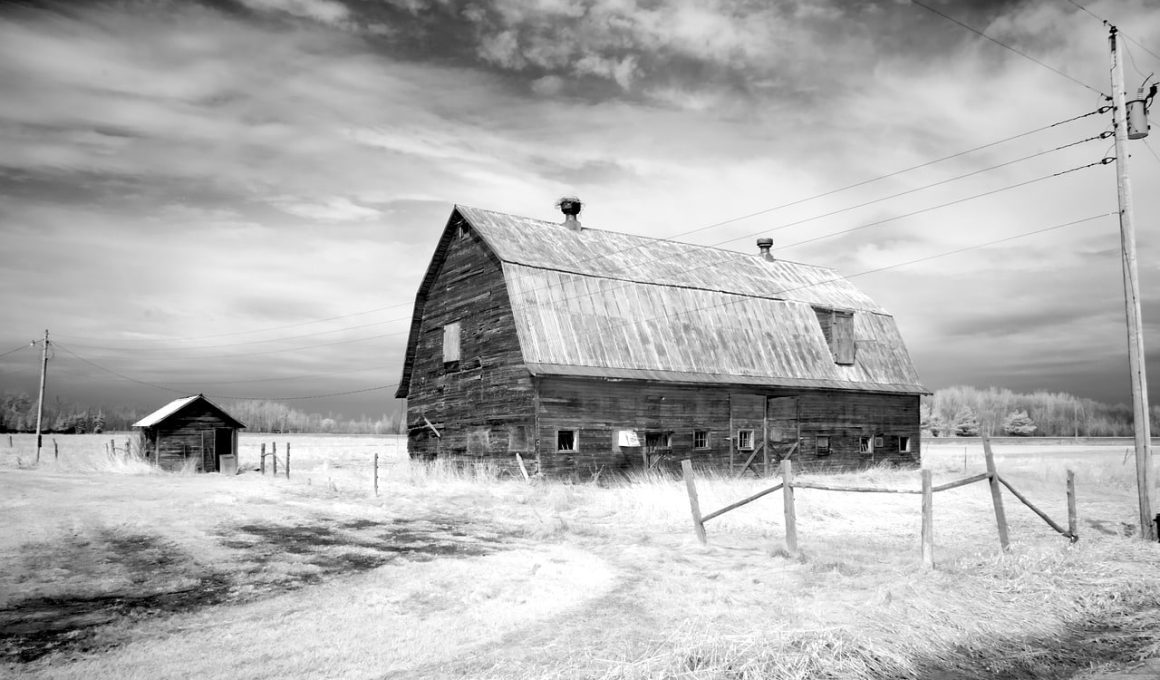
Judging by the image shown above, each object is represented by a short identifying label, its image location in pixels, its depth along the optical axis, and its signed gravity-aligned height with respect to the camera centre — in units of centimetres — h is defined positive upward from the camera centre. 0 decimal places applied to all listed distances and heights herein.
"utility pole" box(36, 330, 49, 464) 4416 +307
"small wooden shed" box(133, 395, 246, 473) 2989 -81
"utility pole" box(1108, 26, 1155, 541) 1350 +167
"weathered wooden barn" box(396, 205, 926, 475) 2252 +150
